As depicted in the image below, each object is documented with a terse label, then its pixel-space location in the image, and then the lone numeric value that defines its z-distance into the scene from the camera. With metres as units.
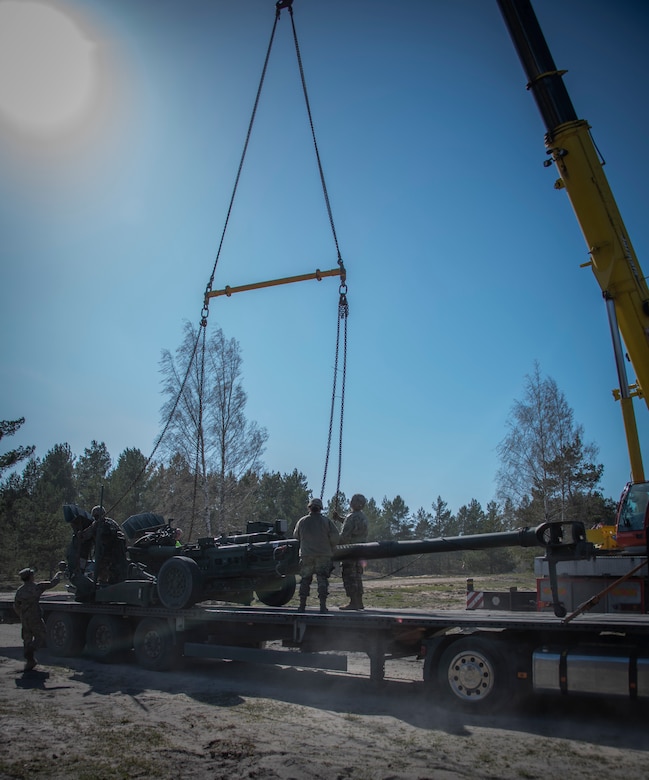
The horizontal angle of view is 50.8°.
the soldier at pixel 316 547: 9.86
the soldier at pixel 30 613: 10.95
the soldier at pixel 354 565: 10.66
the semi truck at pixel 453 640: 7.19
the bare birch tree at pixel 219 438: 27.86
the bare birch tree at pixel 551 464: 30.56
